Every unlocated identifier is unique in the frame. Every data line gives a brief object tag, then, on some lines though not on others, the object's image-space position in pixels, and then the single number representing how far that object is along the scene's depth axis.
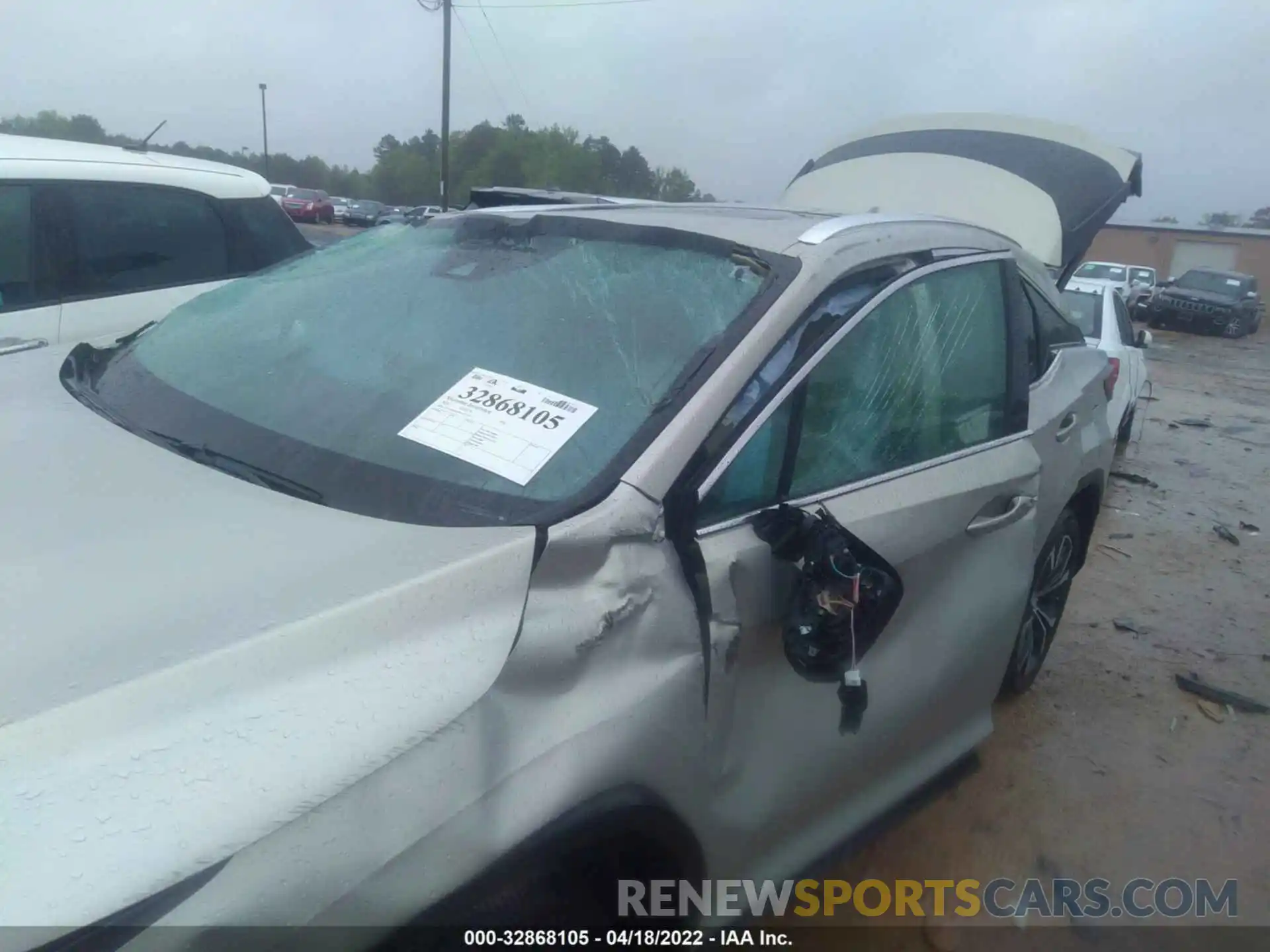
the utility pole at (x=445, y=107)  23.02
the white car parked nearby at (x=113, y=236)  4.18
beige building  36.03
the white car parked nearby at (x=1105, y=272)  22.89
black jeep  22.45
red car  31.38
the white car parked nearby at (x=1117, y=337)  7.52
